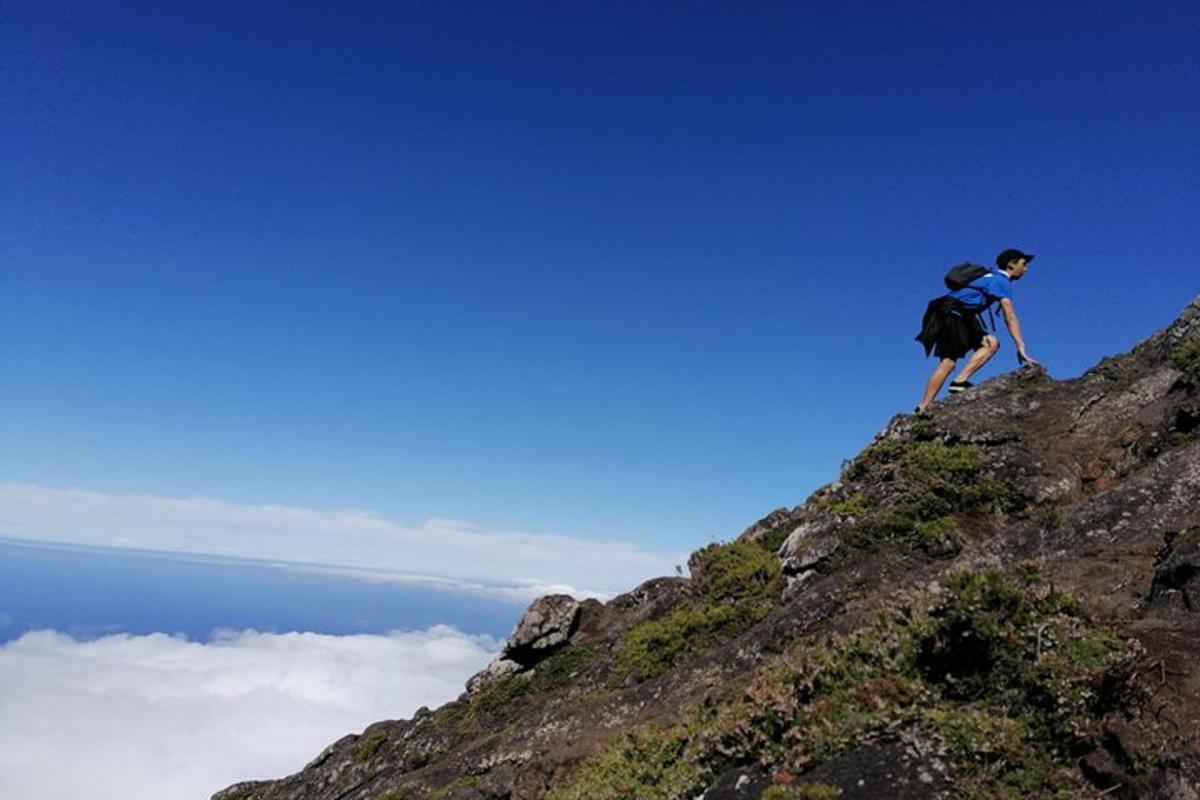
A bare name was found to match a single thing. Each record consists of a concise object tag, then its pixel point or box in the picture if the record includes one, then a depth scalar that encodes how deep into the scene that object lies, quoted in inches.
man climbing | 722.2
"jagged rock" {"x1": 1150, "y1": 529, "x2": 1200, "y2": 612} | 327.3
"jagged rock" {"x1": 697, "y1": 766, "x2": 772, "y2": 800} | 277.0
